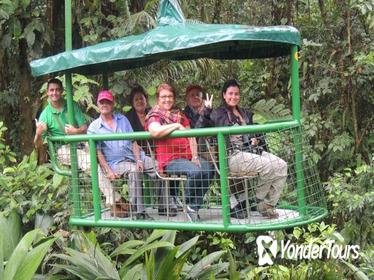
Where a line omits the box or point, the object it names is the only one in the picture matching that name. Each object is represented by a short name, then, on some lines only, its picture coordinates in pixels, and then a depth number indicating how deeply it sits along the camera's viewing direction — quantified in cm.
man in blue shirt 420
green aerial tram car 372
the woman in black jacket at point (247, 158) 393
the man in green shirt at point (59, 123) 459
